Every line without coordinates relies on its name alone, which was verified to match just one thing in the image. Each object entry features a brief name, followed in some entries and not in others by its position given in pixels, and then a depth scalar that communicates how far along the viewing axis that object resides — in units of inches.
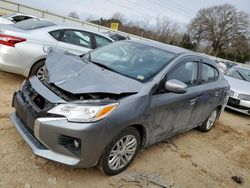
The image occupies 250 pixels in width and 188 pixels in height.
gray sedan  75.3
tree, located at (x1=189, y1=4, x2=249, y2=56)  1557.3
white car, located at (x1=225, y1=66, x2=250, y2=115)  203.8
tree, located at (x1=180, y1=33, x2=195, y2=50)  1637.6
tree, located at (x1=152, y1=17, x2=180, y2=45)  1701.5
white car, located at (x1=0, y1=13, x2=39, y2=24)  414.3
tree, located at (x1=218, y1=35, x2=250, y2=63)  1569.7
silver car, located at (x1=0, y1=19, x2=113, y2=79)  141.1
